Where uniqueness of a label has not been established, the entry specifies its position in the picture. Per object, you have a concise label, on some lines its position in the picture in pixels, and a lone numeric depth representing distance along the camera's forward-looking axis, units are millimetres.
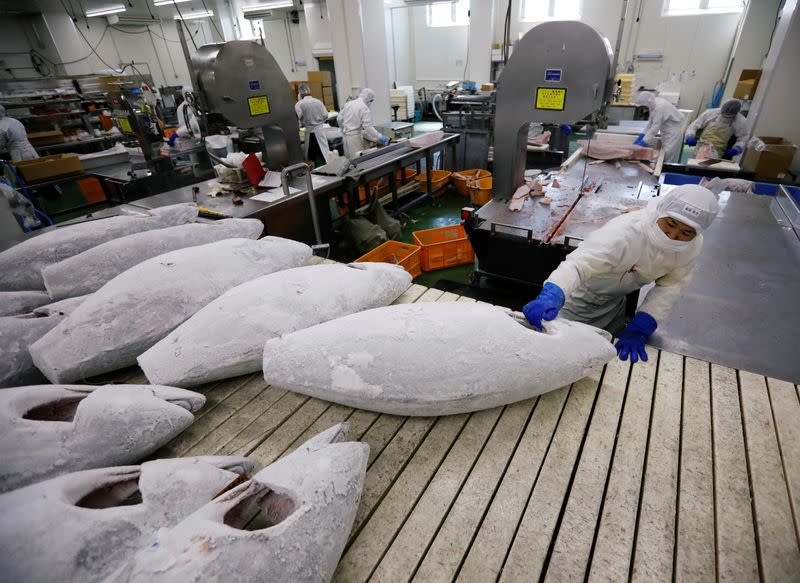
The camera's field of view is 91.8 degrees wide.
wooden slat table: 1054
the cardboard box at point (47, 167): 5453
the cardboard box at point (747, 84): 6332
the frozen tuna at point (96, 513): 933
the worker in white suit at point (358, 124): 6646
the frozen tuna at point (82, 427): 1203
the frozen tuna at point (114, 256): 2029
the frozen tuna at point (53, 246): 2146
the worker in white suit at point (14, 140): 6336
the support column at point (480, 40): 9938
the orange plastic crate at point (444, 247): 4289
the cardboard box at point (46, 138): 7320
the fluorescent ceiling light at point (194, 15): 12188
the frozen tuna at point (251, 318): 1564
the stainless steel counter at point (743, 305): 2227
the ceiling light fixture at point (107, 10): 10061
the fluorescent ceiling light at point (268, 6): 8938
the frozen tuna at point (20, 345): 1632
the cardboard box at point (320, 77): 9891
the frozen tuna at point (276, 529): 880
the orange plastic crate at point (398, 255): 3911
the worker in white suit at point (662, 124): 5543
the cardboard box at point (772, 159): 4805
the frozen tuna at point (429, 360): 1397
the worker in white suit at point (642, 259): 1814
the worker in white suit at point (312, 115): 7320
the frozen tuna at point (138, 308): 1605
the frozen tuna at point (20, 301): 1933
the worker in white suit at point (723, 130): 5527
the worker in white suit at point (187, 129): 6082
